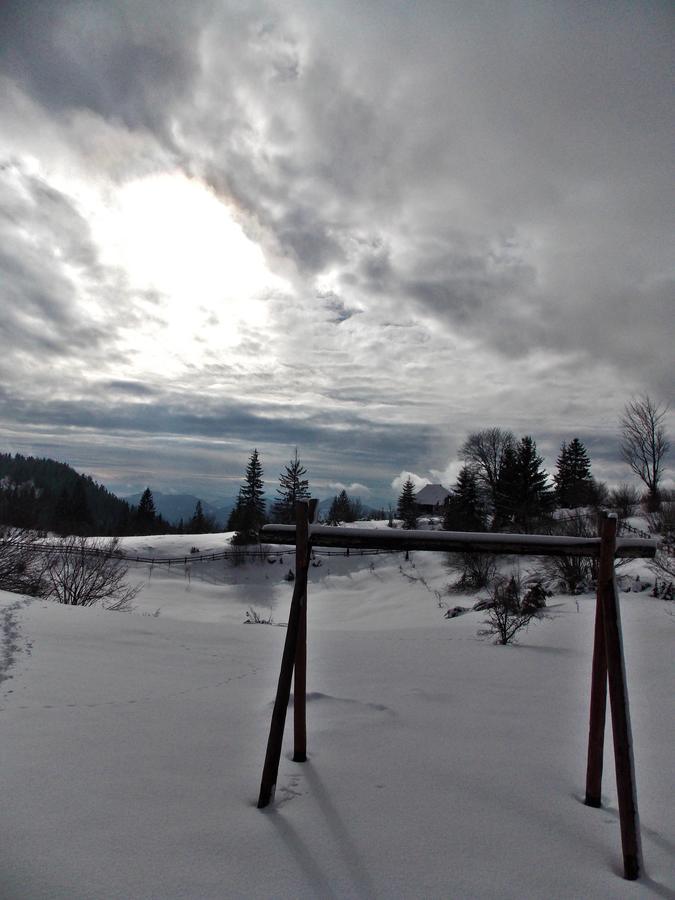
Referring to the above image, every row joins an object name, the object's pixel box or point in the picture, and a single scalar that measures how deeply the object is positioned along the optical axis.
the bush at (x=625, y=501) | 33.66
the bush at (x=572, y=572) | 20.12
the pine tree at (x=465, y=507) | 39.22
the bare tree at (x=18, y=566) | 17.33
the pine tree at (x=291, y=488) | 51.62
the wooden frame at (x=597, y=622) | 2.92
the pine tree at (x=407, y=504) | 52.43
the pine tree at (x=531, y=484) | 37.75
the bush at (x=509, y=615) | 10.93
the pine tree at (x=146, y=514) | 70.20
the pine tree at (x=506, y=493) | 38.28
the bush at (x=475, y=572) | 26.91
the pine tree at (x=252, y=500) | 50.94
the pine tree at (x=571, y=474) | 46.16
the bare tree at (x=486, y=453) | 47.69
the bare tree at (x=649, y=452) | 35.50
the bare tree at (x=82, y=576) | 19.09
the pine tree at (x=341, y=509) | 62.16
